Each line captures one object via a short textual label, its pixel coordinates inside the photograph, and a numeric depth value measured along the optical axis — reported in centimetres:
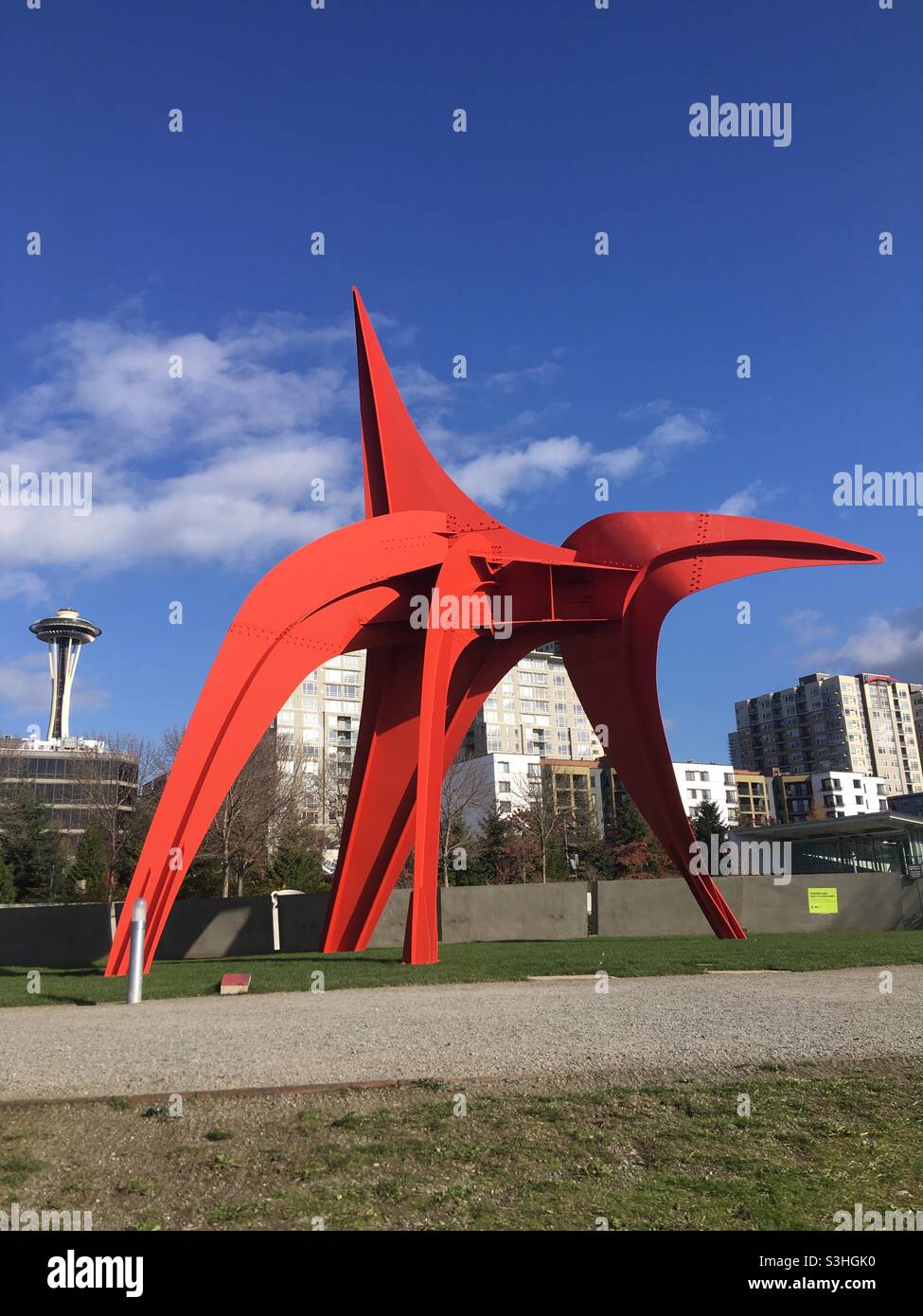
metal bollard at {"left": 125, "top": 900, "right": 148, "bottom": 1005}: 1247
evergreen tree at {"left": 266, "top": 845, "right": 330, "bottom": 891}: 3597
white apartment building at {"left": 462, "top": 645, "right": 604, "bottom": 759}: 9594
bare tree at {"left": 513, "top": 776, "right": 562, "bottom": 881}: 5176
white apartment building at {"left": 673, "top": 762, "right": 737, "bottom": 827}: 9563
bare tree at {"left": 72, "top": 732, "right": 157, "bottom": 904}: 4441
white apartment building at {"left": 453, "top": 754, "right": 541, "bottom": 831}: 7812
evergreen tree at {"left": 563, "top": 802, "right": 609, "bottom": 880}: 5438
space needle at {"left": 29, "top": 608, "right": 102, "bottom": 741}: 11488
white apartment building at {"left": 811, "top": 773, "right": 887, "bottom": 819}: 10950
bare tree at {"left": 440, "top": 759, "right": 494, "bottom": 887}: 4722
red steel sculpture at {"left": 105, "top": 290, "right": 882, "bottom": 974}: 1894
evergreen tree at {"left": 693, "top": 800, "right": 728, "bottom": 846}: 5552
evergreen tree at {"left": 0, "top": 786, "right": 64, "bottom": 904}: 4872
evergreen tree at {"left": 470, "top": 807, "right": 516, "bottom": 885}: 5009
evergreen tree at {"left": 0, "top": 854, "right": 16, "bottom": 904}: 4319
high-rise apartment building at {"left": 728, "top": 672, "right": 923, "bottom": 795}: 13075
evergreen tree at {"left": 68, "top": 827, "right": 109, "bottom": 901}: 4038
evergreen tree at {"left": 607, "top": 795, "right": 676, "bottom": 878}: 5478
